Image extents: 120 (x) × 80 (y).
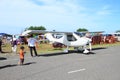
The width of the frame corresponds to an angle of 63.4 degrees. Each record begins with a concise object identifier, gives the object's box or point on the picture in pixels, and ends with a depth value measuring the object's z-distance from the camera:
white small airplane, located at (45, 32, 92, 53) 9.96
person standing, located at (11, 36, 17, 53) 10.60
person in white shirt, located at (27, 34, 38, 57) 8.26
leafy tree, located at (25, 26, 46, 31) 49.85
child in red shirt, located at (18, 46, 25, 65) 5.94
